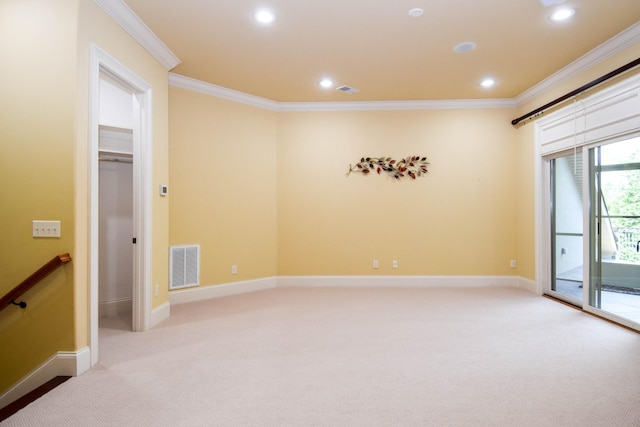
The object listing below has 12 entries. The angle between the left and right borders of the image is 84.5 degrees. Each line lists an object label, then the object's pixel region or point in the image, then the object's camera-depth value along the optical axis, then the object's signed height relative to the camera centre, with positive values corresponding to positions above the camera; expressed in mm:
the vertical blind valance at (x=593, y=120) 3566 +1103
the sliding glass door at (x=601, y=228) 3674 -169
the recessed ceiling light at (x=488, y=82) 4801 +1829
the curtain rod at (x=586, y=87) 3524 +1466
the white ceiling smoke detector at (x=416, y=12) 3136 +1824
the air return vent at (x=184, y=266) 4602 -678
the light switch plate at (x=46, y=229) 2555 -94
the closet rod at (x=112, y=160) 4195 +680
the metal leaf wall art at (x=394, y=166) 5738 +794
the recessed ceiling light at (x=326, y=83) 4797 +1836
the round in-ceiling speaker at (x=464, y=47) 3777 +1830
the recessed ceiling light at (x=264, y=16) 3186 +1837
